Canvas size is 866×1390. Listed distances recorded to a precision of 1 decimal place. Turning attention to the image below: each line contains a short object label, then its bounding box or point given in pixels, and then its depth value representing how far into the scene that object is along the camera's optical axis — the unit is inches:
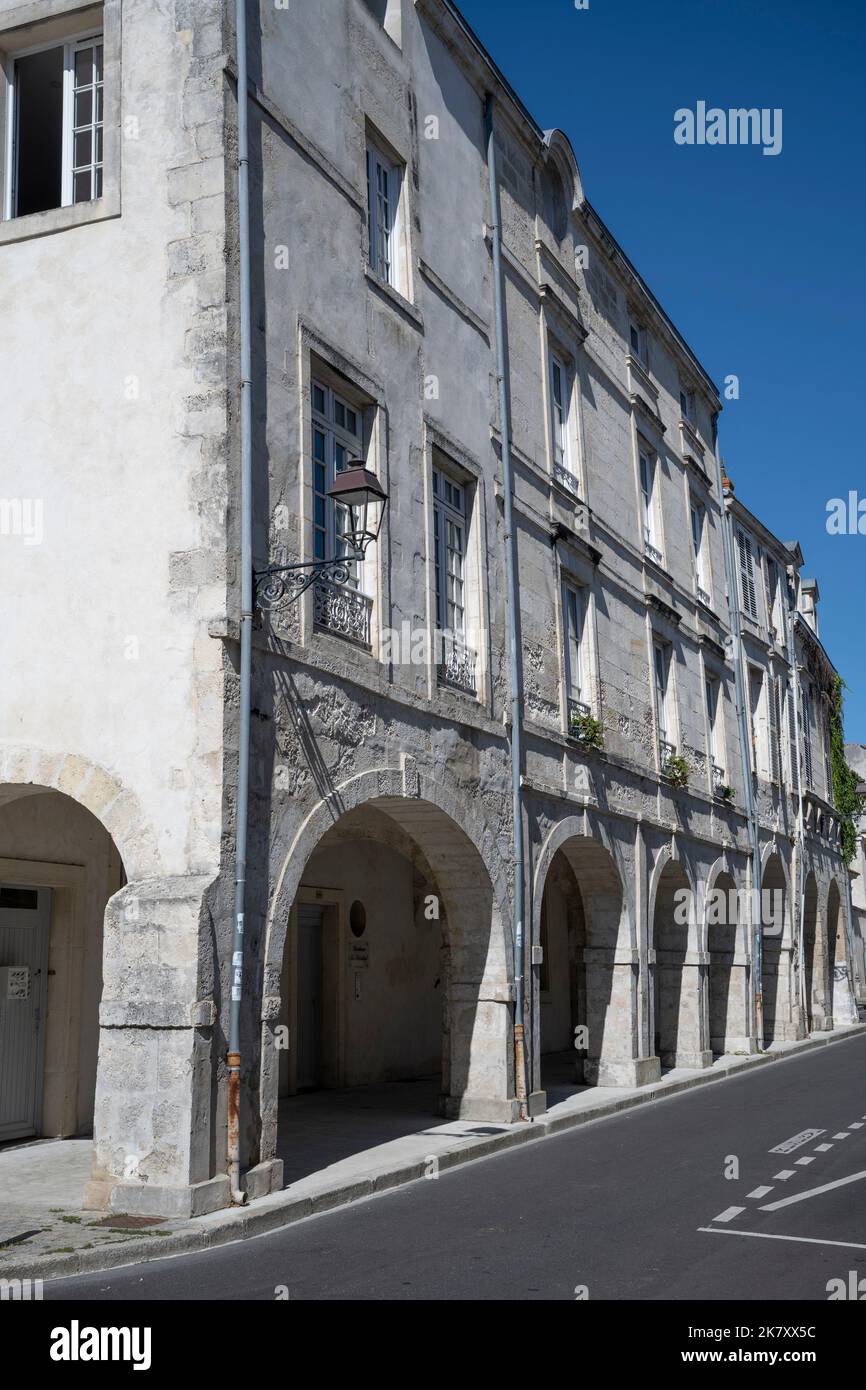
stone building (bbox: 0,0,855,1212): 334.3
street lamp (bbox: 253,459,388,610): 342.3
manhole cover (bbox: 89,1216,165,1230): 287.7
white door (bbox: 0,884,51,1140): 430.0
